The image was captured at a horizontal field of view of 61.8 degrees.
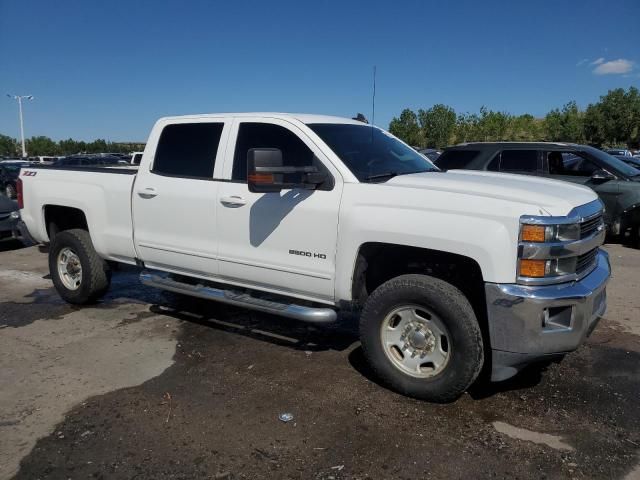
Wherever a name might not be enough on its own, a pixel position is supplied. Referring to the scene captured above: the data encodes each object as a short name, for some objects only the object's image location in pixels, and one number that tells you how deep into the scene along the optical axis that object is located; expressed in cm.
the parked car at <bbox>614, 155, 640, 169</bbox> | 1288
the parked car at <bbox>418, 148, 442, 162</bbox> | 2318
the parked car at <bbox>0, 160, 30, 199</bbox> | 2102
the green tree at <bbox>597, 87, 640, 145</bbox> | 5659
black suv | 903
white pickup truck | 327
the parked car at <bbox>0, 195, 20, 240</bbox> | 971
